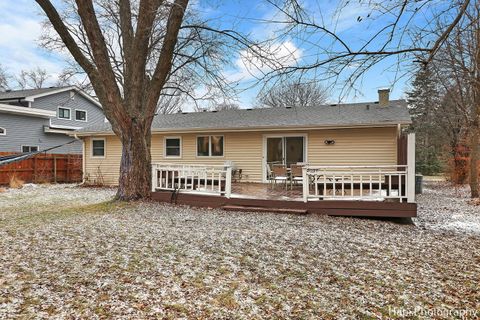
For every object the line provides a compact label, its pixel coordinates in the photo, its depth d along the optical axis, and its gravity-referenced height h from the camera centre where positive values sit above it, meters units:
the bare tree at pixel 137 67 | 7.96 +2.44
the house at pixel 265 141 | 10.97 +0.70
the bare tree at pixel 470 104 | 6.12 +1.89
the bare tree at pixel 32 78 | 33.97 +8.42
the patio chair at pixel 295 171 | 8.99 -0.33
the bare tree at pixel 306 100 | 25.91 +4.85
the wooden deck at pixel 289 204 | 6.76 -1.04
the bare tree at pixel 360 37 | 3.30 +1.30
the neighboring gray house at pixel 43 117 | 17.97 +2.56
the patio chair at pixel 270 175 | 10.71 -0.54
